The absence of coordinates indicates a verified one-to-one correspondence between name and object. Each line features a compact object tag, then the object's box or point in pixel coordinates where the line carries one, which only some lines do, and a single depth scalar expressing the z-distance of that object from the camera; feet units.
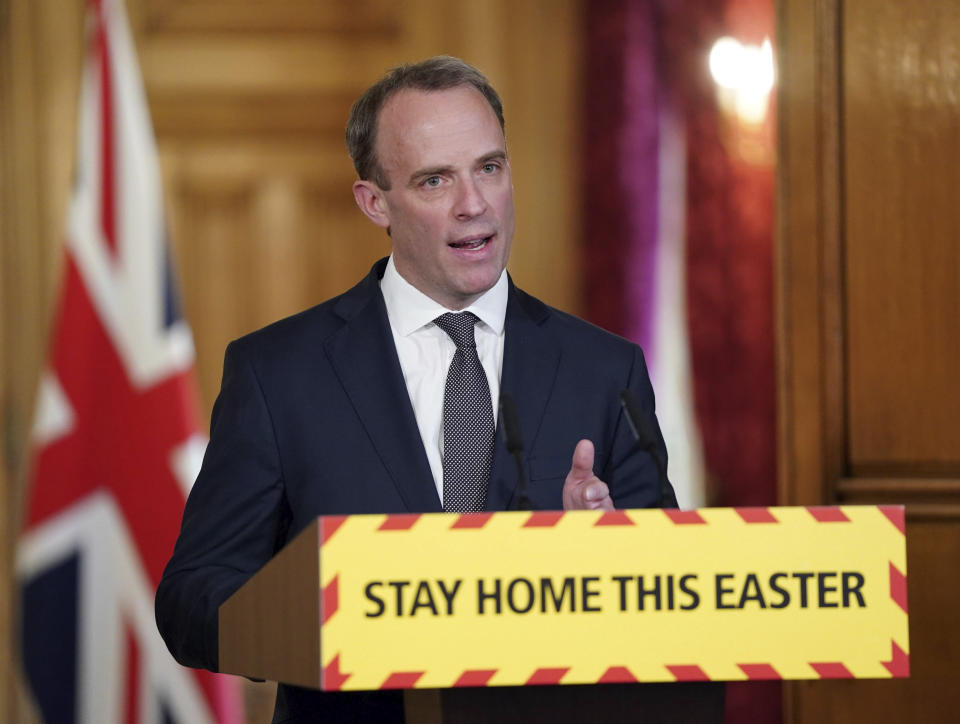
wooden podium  13.43
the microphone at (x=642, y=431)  14.00
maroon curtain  19.11
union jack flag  18.20
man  14.82
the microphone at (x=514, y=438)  13.93
